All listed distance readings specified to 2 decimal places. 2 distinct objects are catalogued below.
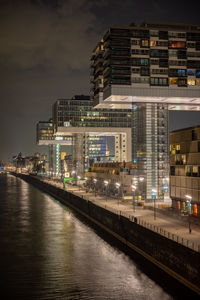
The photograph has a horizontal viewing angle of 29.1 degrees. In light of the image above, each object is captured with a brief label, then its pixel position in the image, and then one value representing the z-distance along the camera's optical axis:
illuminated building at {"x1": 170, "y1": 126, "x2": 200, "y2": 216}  59.97
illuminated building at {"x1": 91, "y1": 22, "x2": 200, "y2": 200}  93.38
